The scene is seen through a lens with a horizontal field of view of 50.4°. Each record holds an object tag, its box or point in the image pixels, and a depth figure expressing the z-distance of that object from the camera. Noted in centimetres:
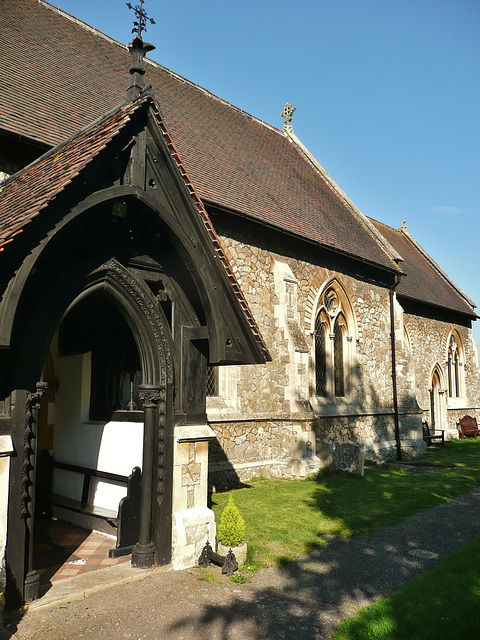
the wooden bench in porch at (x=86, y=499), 644
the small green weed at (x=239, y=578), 532
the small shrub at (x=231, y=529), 570
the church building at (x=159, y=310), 472
